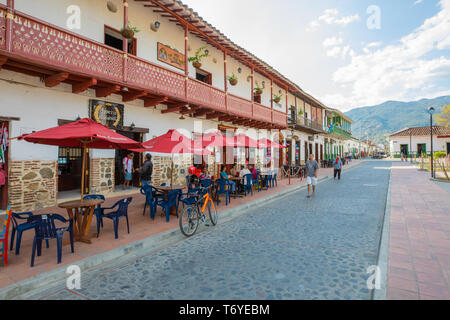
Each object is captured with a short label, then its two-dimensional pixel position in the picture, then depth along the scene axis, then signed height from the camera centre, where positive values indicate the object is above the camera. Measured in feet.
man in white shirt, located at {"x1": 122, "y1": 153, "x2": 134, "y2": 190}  33.27 -0.92
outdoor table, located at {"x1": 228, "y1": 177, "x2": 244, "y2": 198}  31.45 -3.23
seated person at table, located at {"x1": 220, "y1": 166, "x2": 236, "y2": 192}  29.45 -2.71
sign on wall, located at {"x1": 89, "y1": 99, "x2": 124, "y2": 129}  27.85 +6.04
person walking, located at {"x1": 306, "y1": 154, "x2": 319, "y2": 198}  33.45 -1.52
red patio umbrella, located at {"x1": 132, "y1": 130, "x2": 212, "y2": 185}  21.63 +1.65
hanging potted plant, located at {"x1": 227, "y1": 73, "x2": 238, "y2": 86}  45.23 +15.52
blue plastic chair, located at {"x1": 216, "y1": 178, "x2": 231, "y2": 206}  28.09 -2.93
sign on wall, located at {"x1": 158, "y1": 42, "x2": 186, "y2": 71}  35.94 +16.61
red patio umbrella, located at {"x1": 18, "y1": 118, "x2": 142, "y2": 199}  13.97 +1.67
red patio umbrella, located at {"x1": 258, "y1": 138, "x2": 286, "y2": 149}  37.52 +2.97
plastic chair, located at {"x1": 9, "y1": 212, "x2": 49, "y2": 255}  12.78 -3.55
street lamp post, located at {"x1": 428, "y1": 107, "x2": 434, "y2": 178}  50.22 +10.71
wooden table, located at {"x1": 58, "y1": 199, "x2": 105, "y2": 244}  14.99 -3.66
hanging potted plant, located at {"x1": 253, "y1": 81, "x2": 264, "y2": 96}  53.35 +16.02
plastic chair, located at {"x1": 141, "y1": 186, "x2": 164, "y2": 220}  20.89 -3.20
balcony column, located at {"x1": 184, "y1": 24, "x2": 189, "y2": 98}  33.35 +13.05
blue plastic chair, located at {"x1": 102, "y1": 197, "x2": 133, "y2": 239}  15.88 -3.44
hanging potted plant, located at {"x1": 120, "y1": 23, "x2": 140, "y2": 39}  26.23 +14.29
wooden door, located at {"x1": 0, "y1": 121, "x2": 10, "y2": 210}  21.75 +0.01
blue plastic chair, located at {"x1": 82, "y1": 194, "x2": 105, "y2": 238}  16.33 -3.57
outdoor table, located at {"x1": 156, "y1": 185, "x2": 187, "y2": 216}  21.81 -2.66
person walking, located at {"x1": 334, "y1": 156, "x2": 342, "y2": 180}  51.44 -0.85
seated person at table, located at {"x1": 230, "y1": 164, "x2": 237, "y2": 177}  35.55 -1.68
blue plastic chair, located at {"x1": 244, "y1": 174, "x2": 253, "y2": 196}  32.04 -2.46
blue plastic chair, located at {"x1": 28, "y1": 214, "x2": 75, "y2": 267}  12.14 -3.59
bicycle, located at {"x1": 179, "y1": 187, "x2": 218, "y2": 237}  17.46 -3.96
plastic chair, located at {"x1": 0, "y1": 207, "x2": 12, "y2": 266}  11.68 -3.77
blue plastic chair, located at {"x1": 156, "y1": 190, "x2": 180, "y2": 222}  20.44 -3.46
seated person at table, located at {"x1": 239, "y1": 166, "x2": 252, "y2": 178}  32.57 -1.42
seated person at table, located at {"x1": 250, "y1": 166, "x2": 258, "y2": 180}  35.63 -1.70
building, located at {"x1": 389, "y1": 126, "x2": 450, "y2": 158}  144.33 +12.56
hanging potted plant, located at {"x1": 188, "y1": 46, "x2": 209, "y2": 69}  37.23 +15.78
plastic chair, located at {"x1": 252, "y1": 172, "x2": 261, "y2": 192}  36.32 -3.17
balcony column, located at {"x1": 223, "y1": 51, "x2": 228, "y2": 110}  41.61 +11.42
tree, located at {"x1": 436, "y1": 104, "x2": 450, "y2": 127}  147.04 +27.17
